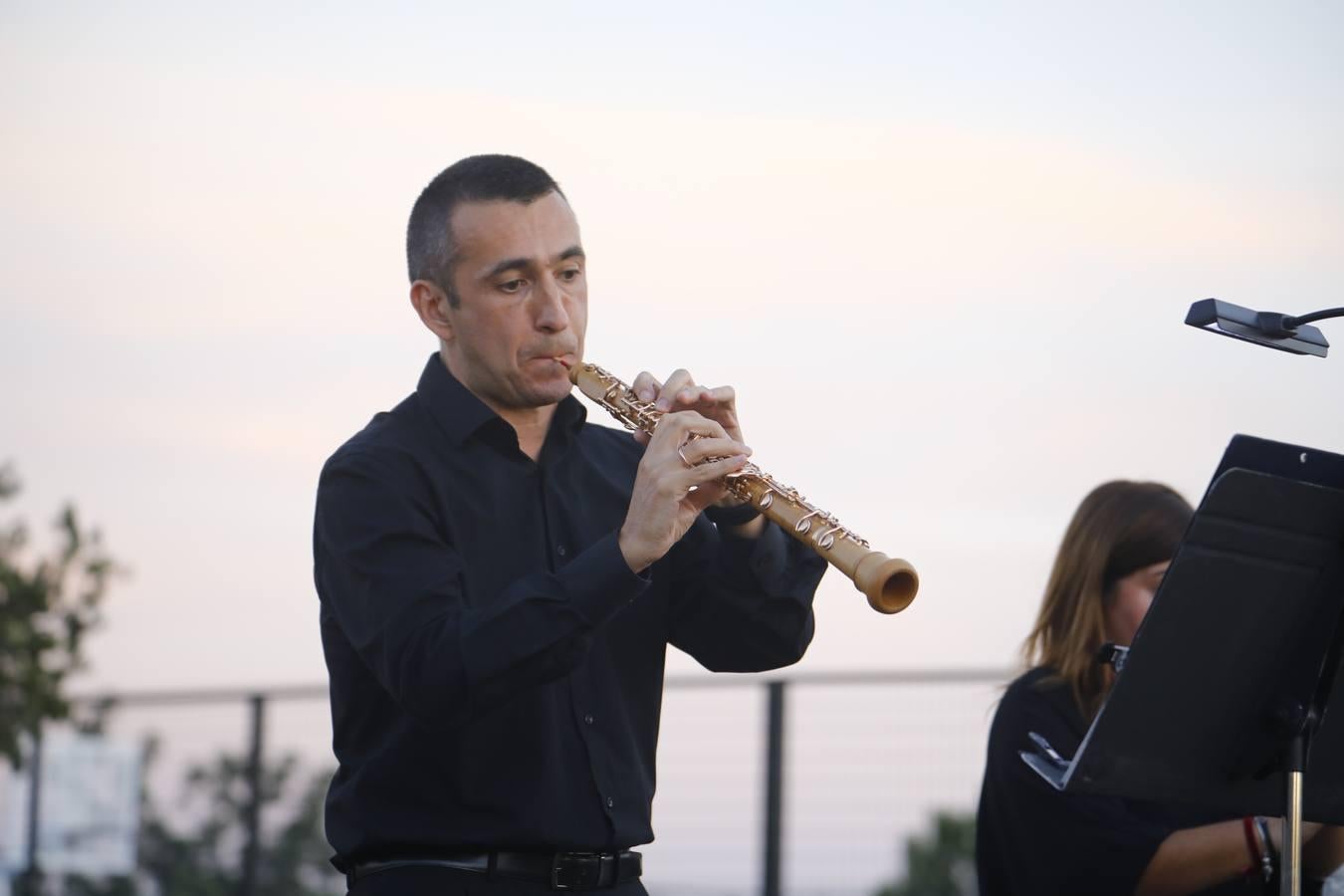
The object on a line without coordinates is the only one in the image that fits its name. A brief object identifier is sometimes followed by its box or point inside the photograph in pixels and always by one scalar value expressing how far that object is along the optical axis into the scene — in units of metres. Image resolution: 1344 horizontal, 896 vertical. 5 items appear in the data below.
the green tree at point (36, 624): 15.65
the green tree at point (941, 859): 12.63
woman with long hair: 7.39
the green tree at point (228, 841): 15.22
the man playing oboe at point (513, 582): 5.90
